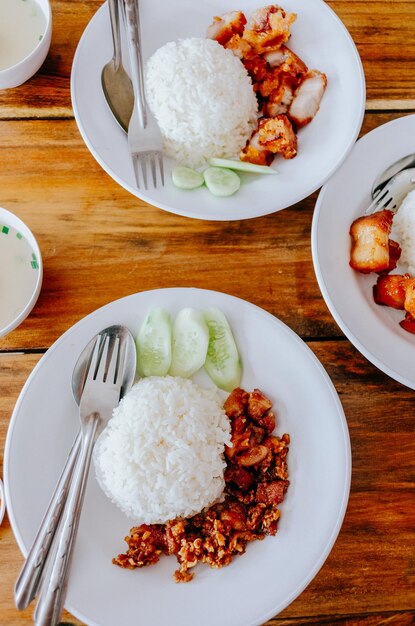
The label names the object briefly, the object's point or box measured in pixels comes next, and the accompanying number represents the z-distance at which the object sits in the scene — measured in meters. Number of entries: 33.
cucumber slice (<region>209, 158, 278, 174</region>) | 0.72
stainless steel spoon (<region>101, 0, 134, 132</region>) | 0.73
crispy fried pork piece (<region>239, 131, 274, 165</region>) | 0.74
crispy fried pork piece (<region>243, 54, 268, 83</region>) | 0.77
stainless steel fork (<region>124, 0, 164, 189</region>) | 0.72
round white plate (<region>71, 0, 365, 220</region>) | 0.71
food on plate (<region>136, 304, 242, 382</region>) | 0.69
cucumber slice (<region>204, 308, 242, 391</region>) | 0.69
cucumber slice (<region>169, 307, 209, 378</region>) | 0.69
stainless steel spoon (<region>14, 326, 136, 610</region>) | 0.61
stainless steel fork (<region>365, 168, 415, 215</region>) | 0.75
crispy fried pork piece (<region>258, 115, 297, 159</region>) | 0.73
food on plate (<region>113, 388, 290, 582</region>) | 0.66
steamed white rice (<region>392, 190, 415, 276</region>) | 0.74
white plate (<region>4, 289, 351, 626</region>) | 0.64
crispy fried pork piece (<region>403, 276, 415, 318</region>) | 0.71
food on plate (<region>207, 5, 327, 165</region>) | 0.74
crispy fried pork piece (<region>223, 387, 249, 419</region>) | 0.69
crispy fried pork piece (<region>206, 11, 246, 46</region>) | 0.76
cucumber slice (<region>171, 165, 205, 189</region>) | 0.72
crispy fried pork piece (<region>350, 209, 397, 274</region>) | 0.71
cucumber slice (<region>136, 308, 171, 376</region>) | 0.69
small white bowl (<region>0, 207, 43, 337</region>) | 0.69
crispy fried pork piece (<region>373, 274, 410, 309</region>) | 0.72
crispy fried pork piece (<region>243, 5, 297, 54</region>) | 0.75
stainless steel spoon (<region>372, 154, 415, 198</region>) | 0.75
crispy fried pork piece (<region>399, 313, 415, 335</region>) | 0.72
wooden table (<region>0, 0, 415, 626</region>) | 0.70
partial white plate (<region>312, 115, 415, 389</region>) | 0.70
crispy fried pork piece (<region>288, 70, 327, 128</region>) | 0.75
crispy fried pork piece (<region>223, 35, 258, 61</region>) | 0.77
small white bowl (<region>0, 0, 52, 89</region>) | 0.75
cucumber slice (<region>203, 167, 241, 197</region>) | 0.71
